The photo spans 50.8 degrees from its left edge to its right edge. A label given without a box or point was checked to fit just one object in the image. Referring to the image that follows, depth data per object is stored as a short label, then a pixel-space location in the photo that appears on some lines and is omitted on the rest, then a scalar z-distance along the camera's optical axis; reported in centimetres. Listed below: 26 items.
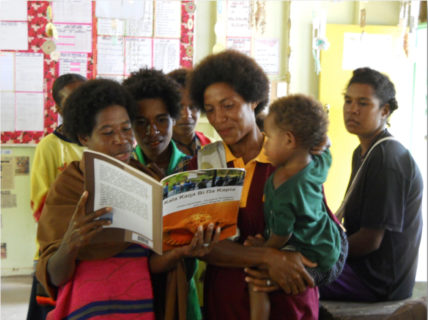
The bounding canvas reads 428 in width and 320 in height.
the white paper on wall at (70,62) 462
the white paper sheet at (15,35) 454
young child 164
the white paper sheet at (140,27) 470
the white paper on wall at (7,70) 456
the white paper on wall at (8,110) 458
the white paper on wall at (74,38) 462
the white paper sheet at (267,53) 486
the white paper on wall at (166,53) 475
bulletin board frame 455
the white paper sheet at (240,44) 481
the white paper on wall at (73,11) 461
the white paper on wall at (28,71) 458
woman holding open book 155
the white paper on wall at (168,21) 473
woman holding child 169
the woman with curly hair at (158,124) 195
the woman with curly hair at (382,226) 233
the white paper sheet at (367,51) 489
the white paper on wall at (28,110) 461
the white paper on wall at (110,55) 467
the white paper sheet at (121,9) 445
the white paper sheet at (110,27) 466
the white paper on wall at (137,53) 470
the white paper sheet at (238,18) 478
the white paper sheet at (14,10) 450
